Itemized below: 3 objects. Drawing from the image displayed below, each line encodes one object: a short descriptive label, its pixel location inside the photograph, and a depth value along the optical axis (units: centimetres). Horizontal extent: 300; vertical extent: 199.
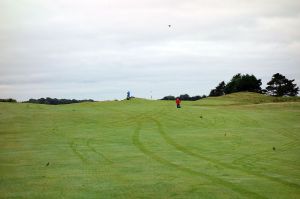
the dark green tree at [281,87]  17688
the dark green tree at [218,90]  19158
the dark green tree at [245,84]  16391
